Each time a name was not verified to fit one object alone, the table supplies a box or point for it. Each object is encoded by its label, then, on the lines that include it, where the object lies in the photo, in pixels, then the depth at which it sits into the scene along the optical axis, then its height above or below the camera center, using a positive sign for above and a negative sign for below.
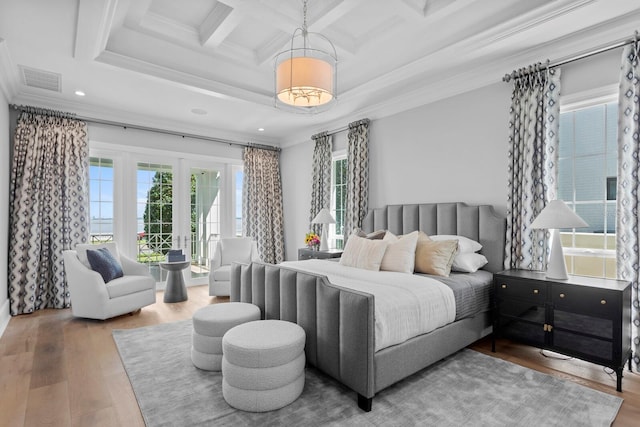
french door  5.00 +0.12
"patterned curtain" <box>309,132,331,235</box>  5.46 +0.60
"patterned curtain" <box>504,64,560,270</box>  3.06 +0.49
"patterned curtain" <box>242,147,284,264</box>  6.18 +0.19
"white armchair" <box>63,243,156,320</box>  3.72 -0.87
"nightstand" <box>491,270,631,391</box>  2.32 -0.75
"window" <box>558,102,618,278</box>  2.88 +0.28
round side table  4.64 -0.95
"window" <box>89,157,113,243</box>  4.84 +0.20
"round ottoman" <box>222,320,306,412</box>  2.01 -0.94
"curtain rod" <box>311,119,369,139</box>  4.81 +1.30
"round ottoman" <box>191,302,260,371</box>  2.53 -0.90
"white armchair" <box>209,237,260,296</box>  4.82 -0.67
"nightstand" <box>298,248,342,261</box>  4.65 -0.56
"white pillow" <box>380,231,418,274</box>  3.13 -0.38
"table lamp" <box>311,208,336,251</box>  4.95 -0.06
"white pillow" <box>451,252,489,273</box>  3.20 -0.46
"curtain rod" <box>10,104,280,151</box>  4.25 +1.28
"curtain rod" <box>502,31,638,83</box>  2.65 +1.33
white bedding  2.14 -0.60
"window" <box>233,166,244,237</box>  6.24 +0.31
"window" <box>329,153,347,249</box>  5.36 +0.27
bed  2.02 -0.75
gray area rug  1.93 -1.16
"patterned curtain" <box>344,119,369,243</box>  4.77 +0.56
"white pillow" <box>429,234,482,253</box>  3.30 -0.29
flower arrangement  5.03 -0.40
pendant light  2.49 +0.99
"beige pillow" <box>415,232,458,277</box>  3.06 -0.39
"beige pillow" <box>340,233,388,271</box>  3.26 -0.39
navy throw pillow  3.92 -0.58
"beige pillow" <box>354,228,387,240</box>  3.78 -0.24
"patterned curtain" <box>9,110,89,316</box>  4.11 +0.10
